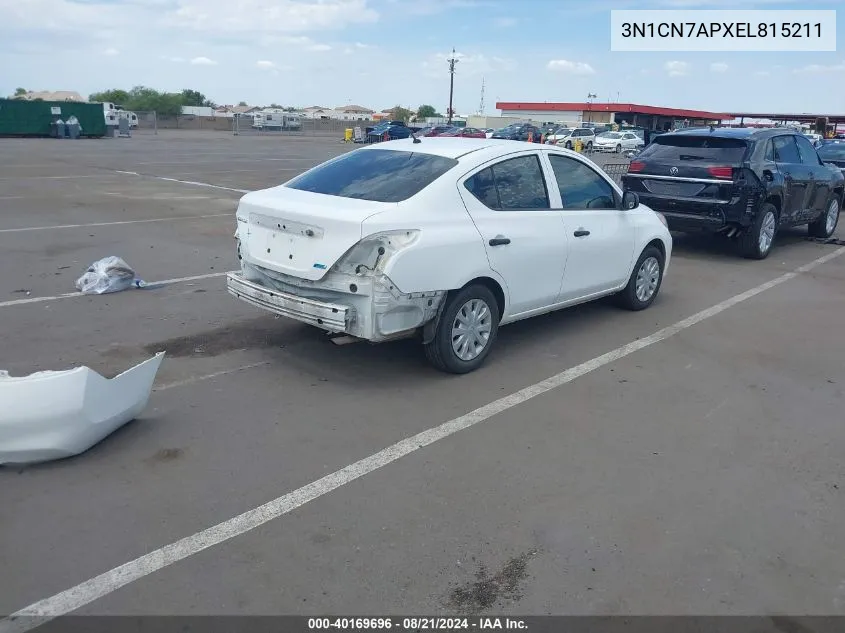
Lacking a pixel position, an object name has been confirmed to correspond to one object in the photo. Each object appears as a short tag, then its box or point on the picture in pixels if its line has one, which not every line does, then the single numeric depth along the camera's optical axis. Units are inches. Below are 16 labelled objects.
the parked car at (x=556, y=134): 1601.7
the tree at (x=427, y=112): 5482.3
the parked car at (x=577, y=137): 1643.7
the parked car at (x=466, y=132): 1638.0
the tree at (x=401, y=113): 4714.6
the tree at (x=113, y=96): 4416.8
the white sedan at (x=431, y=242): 198.2
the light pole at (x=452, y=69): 3132.4
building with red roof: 2340.1
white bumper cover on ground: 158.6
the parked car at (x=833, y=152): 729.0
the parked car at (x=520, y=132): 1609.7
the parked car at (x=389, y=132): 1802.4
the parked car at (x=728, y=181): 393.7
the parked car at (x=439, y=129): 1700.5
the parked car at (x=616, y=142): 1668.3
